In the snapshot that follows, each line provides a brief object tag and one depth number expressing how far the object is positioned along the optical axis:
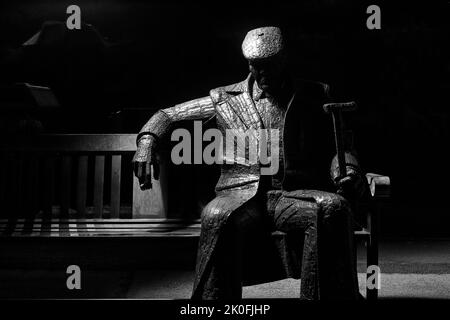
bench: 4.34
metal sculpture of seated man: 3.02
